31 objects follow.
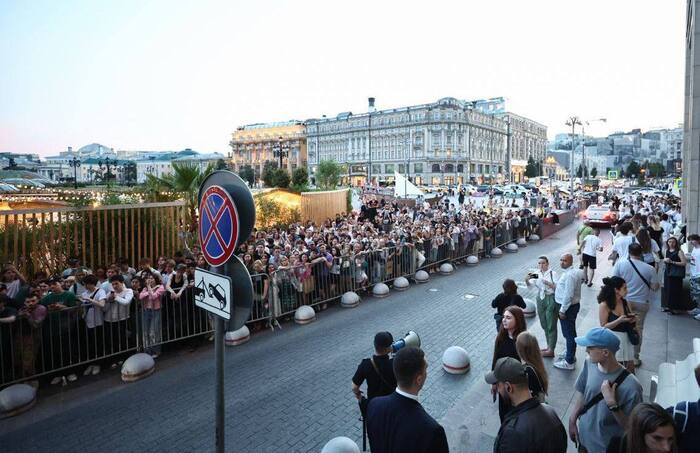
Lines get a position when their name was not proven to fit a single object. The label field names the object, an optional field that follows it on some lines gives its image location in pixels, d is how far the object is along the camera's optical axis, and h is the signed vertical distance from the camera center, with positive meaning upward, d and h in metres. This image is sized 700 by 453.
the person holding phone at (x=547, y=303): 6.91 -1.81
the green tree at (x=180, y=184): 14.36 +0.43
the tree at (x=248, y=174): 89.58 +4.84
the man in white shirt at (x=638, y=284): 6.51 -1.41
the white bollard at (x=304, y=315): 9.65 -2.73
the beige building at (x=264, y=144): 126.50 +16.15
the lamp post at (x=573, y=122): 36.94 +6.34
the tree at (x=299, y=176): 40.20 +1.96
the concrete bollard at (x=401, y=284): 12.65 -2.65
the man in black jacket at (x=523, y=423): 2.69 -1.49
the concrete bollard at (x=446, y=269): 14.67 -2.56
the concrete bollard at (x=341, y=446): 4.23 -2.51
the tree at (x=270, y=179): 42.37 +1.81
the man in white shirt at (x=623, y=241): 9.54 -1.08
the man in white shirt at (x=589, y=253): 11.82 -1.68
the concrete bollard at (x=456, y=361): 6.91 -2.72
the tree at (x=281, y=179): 40.60 +1.63
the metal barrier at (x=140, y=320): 6.44 -2.26
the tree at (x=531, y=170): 110.25 +6.29
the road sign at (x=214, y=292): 2.89 -0.69
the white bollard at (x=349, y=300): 10.84 -2.68
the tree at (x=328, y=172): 44.49 +2.52
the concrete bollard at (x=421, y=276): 13.48 -2.58
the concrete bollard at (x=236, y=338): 8.34 -2.79
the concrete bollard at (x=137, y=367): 6.88 -2.79
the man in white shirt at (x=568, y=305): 6.53 -1.73
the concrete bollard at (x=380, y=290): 11.85 -2.66
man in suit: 2.61 -1.44
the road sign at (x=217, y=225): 2.92 -0.21
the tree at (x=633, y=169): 111.12 +6.25
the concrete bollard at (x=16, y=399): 5.81 -2.79
